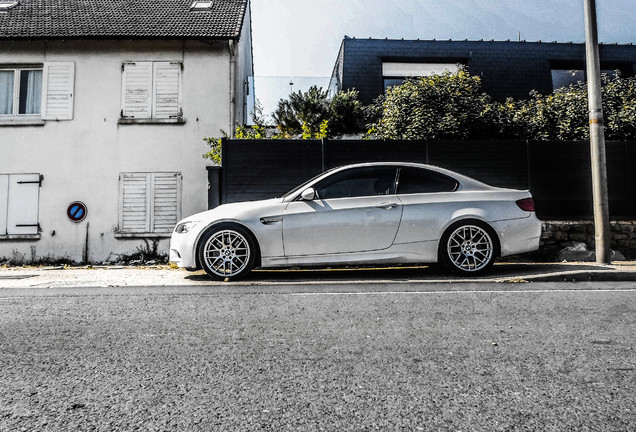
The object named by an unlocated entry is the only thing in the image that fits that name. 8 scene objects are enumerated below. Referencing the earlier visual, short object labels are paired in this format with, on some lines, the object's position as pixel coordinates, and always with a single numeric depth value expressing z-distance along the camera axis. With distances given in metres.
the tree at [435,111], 10.81
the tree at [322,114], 16.09
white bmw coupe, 6.69
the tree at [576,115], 10.64
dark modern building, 19.11
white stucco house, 12.81
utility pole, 7.90
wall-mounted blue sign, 12.80
